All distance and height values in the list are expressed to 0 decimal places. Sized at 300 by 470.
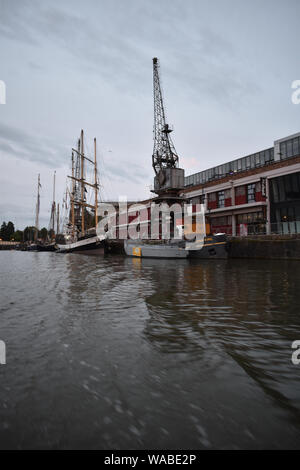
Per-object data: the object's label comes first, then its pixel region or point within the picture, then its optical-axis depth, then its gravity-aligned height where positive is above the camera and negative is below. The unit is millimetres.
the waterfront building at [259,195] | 36375 +8834
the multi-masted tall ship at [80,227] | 44000 +5214
